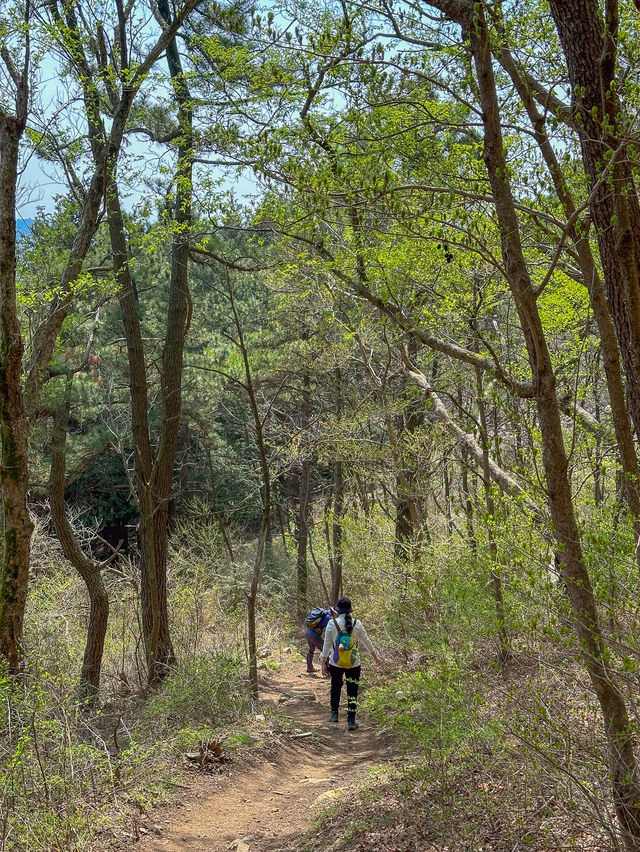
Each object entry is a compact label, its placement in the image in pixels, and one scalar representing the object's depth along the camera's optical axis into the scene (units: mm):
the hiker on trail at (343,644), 8422
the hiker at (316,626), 11312
